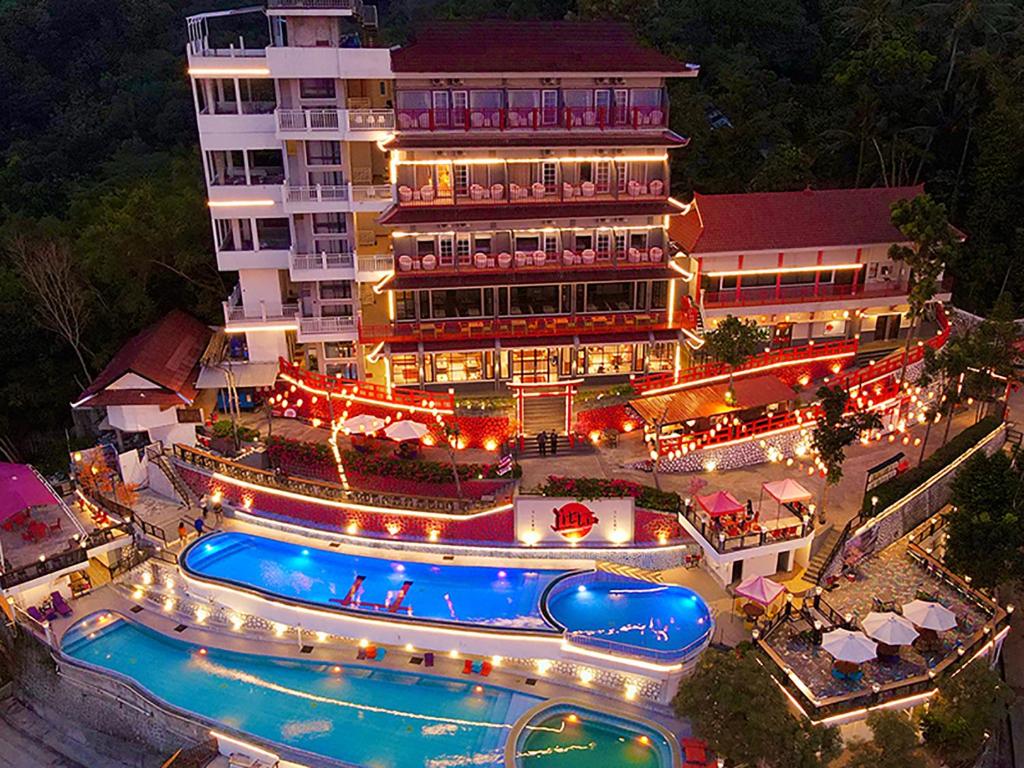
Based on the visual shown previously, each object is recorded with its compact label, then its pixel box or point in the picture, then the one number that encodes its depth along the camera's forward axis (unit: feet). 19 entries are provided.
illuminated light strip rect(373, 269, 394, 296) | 128.57
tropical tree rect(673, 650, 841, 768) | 75.51
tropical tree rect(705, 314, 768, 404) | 127.54
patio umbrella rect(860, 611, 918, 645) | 87.66
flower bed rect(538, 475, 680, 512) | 109.09
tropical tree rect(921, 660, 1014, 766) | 81.97
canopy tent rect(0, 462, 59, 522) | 114.93
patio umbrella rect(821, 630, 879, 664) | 85.68
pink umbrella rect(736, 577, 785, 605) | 94.17
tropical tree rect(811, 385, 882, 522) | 107.65
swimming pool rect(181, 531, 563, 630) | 102.78
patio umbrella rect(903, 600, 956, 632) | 89.51
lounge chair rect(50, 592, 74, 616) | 109.09
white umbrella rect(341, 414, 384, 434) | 120.26
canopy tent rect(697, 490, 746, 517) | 104.01
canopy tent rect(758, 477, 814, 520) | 105.60
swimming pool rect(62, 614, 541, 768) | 88.02
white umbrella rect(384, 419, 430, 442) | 117.91
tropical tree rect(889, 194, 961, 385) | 126.93
